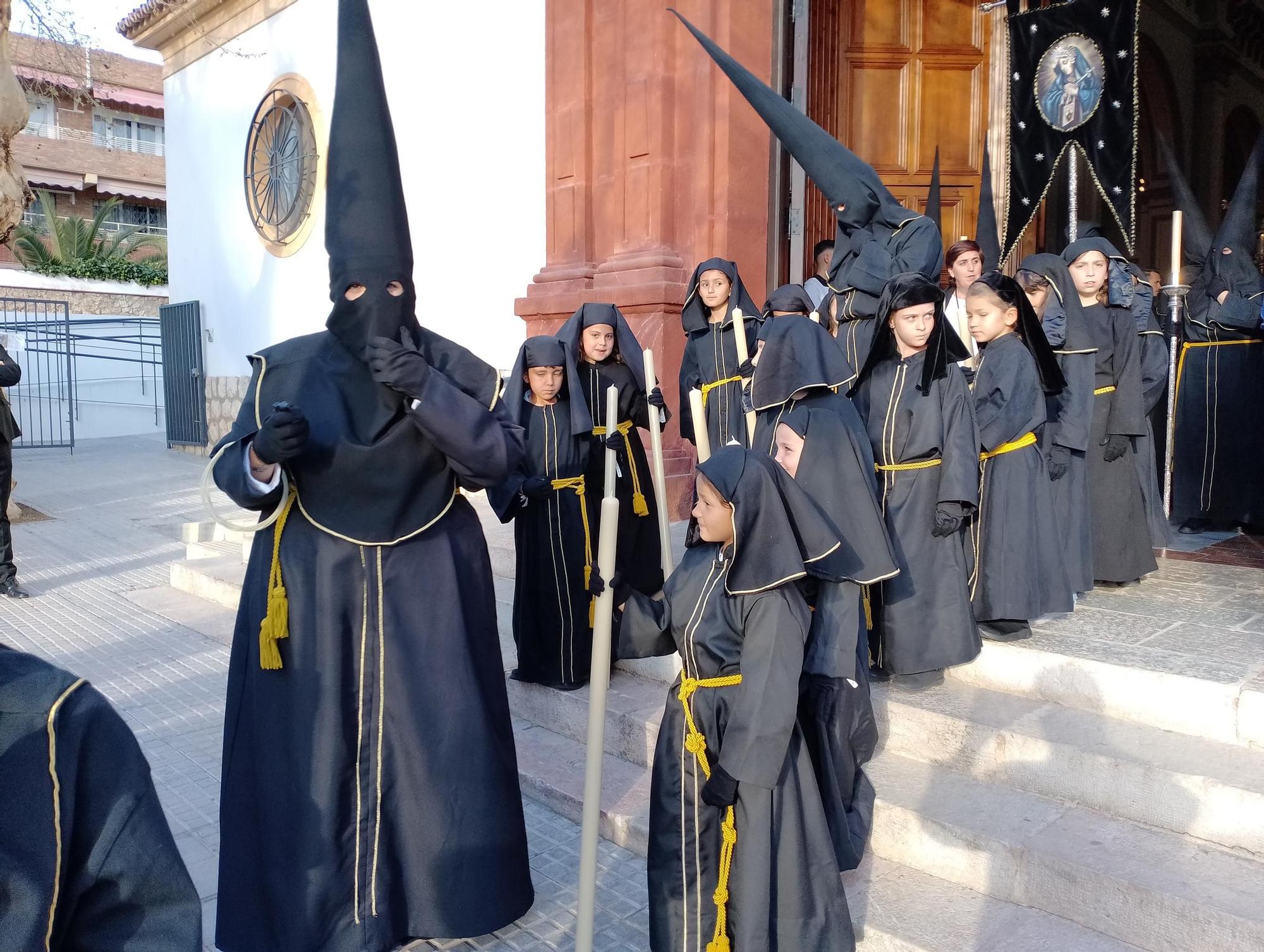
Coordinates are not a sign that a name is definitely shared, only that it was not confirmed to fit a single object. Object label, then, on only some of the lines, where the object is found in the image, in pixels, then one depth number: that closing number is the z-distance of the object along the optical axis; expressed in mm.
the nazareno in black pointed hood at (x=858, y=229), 4945
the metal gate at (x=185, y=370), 14758
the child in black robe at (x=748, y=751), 2598
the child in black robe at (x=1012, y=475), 4457
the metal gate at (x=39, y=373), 18219
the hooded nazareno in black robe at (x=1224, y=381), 7422
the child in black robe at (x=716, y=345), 5816
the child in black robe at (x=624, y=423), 5277
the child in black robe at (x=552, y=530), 4938
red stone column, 7461
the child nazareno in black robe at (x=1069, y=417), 5137
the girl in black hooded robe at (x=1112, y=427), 5469
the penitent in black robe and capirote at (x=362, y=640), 2879
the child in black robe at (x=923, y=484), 4152
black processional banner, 8000
